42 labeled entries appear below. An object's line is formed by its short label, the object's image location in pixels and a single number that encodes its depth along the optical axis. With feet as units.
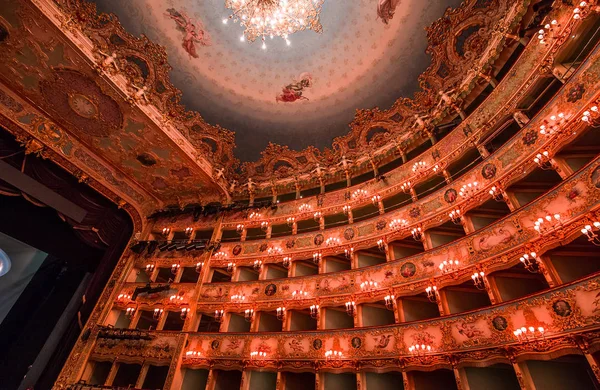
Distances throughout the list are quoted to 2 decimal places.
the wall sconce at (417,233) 37.05
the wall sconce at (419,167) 42.63
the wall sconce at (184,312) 43.93
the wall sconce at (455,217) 34.04
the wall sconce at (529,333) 22.08
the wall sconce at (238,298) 43.68
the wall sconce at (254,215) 56.13
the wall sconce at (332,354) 32.68
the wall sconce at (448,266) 30.78
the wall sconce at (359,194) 48.06
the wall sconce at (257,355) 36.32
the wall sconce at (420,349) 27.97
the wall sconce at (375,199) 45.82
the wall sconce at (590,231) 21.69
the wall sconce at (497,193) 30.95
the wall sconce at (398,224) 39.17
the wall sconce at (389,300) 34.11
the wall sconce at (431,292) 31.32
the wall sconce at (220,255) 51.36
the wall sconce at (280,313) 40.01
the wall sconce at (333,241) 44.13
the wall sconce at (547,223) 24.43
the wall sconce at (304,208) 52.54
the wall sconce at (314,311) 38.24
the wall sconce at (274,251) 47.98
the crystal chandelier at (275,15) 45.68
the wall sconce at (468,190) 33.44
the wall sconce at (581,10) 26.55
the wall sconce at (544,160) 27.54
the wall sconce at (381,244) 39.86
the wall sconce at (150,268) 53.07
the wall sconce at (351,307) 36.26
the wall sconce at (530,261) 25.08
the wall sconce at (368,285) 36.27
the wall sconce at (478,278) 28.32
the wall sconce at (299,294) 40.42
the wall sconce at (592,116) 24.22
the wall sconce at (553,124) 27.09
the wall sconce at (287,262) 45.99
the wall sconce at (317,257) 44.39
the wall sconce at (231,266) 49.42
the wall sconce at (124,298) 48.38
